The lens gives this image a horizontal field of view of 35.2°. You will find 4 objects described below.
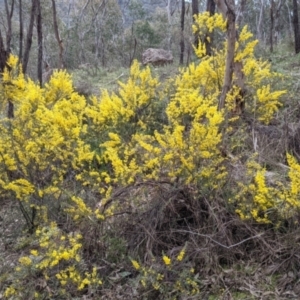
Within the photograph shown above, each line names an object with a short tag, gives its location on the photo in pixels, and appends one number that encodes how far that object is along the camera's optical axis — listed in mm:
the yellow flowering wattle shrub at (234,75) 5900
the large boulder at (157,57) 17500
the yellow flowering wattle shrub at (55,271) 3834
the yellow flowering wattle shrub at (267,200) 3654
